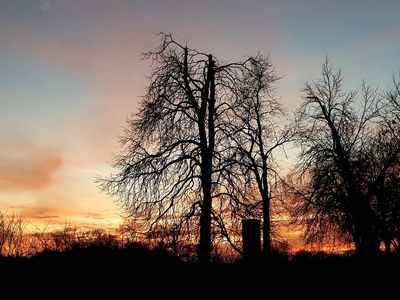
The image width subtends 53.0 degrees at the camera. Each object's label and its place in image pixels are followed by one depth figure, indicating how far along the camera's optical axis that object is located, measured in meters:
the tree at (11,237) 11.70
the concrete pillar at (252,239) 9.34
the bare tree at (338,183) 21.50
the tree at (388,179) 21.08
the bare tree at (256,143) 16.84
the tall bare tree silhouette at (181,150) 15.99
